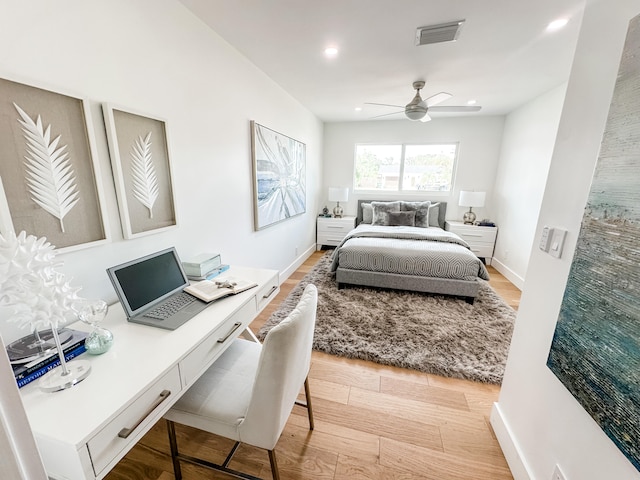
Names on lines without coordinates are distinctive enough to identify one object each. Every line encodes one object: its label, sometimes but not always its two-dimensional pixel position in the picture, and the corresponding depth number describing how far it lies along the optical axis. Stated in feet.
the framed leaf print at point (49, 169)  3.04
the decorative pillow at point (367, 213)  15.58
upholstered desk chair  2.94
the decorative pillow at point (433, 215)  15.08
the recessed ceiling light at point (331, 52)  7.11
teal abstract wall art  2.33
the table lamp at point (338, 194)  15.99
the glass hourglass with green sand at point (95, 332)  3.04
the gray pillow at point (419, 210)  14.20
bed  9.44
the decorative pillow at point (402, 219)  14.07
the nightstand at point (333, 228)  15.83
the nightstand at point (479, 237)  13.91
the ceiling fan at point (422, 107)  9.37
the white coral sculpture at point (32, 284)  2.28
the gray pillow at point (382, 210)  14.51
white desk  2.14
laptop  3.74
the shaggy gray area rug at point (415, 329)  6.56
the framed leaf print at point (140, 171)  4.15
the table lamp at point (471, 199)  14.07
